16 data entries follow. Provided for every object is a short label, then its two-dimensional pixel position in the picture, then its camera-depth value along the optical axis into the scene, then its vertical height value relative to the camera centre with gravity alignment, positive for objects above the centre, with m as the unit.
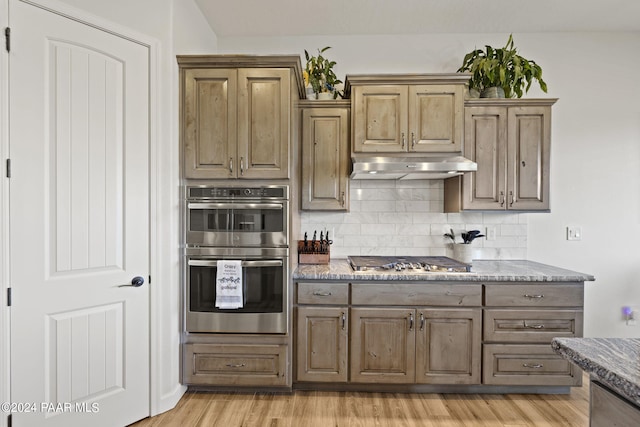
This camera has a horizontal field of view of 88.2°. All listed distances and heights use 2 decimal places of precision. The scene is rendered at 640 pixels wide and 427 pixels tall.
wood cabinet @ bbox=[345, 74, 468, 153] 2.56 +0.77
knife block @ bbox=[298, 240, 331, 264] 2.79 -0.37
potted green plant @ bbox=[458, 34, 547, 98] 2.61 +1.11
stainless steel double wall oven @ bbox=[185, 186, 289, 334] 2.29 -0.27
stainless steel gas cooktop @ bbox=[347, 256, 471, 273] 2.43 -0.41
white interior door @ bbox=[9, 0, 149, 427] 1.68 -0.07
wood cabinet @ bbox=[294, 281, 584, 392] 2.31 -0.85
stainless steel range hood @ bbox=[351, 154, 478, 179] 2.30 +0.33
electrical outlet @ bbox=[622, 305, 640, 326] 2.91 -0.89
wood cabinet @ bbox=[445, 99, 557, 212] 2.63 +0.47
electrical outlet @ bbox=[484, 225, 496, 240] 2.98 -0.18
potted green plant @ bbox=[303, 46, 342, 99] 2.77 +1.14
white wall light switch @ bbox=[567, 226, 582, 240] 2.95 -0.18
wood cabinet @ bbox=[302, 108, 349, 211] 2.71 +0.45
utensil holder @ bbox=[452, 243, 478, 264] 2.82 -0.35
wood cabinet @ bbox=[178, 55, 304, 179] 2.29 +0.63
